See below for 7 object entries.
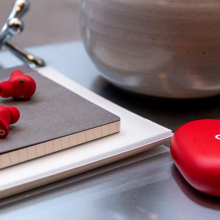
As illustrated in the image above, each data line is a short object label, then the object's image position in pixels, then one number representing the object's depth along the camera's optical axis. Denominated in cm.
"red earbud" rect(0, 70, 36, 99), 48
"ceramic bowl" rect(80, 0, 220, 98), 46
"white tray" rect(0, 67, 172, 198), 42
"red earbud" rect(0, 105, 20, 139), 43
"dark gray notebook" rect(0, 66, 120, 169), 43
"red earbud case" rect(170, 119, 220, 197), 41
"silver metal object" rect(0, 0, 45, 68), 59
